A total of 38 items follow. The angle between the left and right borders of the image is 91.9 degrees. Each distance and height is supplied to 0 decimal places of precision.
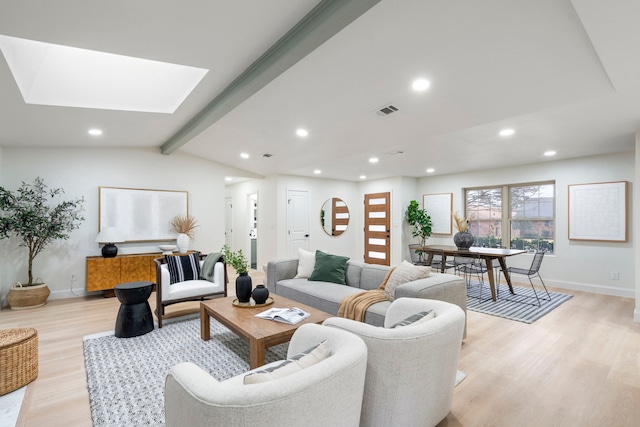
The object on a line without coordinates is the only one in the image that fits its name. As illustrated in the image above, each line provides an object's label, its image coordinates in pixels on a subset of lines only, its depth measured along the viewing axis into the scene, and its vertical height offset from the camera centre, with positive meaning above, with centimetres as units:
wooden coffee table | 220 -89
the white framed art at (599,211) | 484 +3
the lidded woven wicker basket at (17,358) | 216 -106
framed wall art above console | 511 +3
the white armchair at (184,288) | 347 -89
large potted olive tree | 418 -14
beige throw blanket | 281 -85
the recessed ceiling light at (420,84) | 269 +114
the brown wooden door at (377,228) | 777 -40
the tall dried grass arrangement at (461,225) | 524 -21
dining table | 452 -64
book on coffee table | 249 -85
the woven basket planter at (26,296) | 418 -115
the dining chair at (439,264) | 529 -91
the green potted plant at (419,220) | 734 -19
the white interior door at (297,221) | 727 -20
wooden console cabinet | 471 -91
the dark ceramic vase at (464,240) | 509 -45
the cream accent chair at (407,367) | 145 -75
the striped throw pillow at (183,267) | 386 -70
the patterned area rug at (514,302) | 391 -129
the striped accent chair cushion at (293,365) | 110 -59
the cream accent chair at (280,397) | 95 -61
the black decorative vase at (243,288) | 294 -72
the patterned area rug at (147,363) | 199 -127
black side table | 317 -103
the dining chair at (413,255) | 730 -102
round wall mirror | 797 -9
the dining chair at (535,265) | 437 -75
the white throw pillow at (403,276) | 290 -60
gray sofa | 271 -83
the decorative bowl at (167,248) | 540 -63
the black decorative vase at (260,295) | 292 -78
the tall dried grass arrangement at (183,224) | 568 -21
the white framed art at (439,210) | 712 +6
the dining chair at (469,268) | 494 -94
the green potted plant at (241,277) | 295 -63
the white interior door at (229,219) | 905 -19
